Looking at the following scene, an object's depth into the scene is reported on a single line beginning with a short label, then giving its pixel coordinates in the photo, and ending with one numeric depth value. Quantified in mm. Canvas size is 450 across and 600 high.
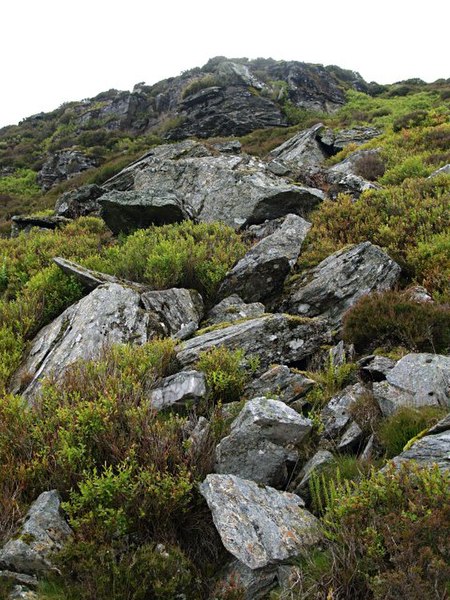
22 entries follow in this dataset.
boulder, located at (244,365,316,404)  5119
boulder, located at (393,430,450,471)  3312
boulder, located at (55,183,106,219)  17266
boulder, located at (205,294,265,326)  7793
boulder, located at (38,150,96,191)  28344
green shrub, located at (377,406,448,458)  3842
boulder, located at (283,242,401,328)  7457
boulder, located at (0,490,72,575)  3059
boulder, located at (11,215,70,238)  15609
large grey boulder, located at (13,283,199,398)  6684
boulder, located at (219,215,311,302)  8625
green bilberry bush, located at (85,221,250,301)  9141
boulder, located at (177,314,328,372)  6117
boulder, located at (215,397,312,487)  3945
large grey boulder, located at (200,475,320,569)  3025
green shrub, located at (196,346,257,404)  5242
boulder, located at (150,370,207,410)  5027
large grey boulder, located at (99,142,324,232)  12805
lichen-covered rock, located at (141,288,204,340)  7625
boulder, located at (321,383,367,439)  4410
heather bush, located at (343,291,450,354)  5574
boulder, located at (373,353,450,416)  4379
